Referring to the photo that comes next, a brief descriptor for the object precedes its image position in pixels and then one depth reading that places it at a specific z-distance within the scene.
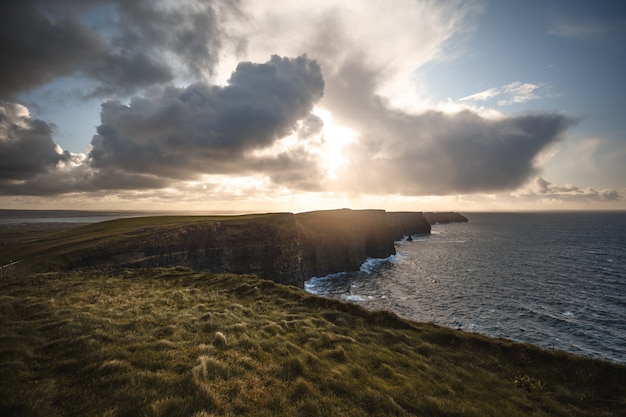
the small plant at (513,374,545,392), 14.21
